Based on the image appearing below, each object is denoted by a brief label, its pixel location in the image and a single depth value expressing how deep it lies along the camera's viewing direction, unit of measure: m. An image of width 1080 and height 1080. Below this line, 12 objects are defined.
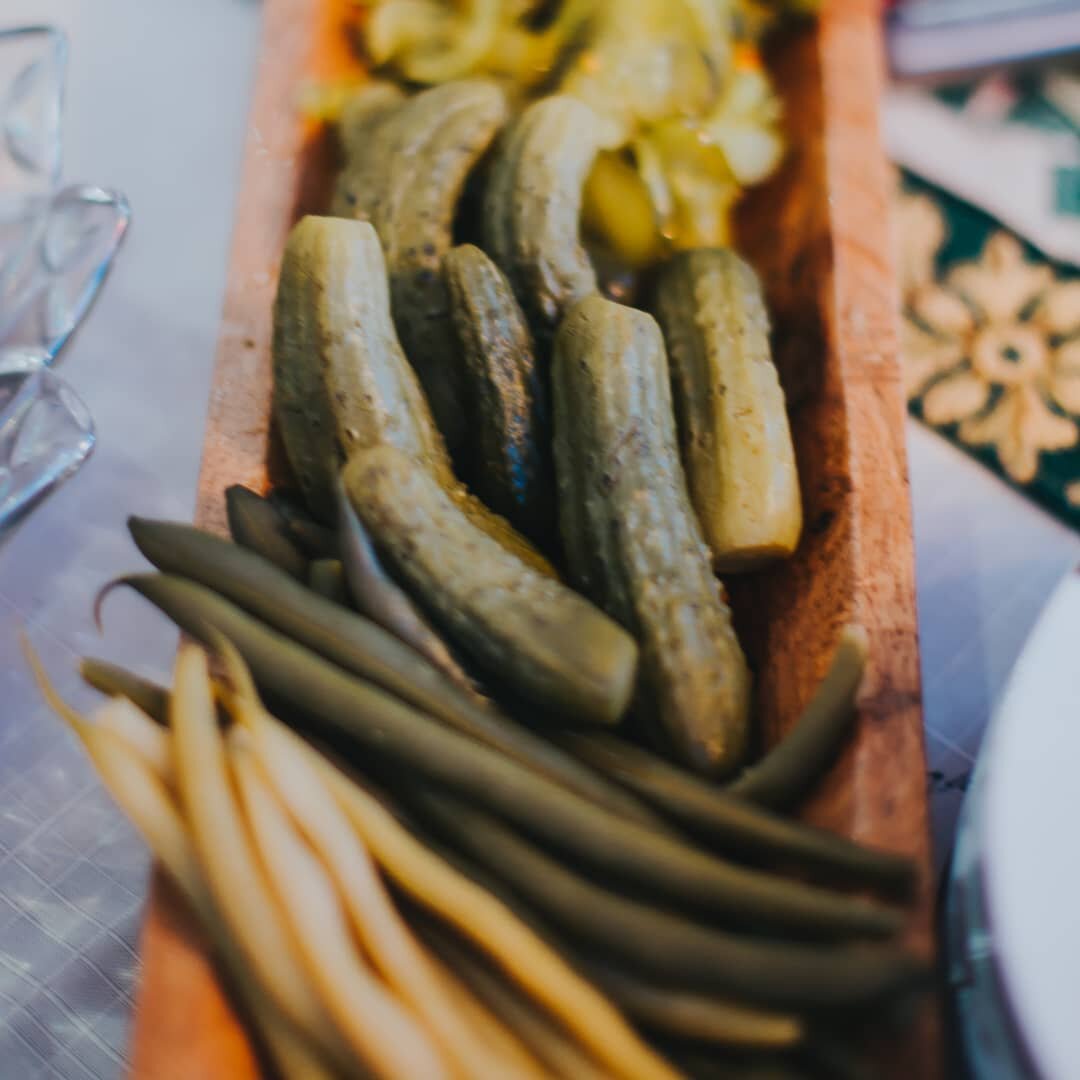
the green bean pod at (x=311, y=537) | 0.42
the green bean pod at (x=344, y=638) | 0.39
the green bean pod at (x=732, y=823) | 0.38
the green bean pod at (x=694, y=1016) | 0.36
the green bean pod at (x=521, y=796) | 0.37
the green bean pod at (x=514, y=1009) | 0.36
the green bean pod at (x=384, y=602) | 0.40
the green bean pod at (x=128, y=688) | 0.40
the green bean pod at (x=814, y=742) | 0.39
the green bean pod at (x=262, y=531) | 0.42
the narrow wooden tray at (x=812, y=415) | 0.38
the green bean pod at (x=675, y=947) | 0.36
